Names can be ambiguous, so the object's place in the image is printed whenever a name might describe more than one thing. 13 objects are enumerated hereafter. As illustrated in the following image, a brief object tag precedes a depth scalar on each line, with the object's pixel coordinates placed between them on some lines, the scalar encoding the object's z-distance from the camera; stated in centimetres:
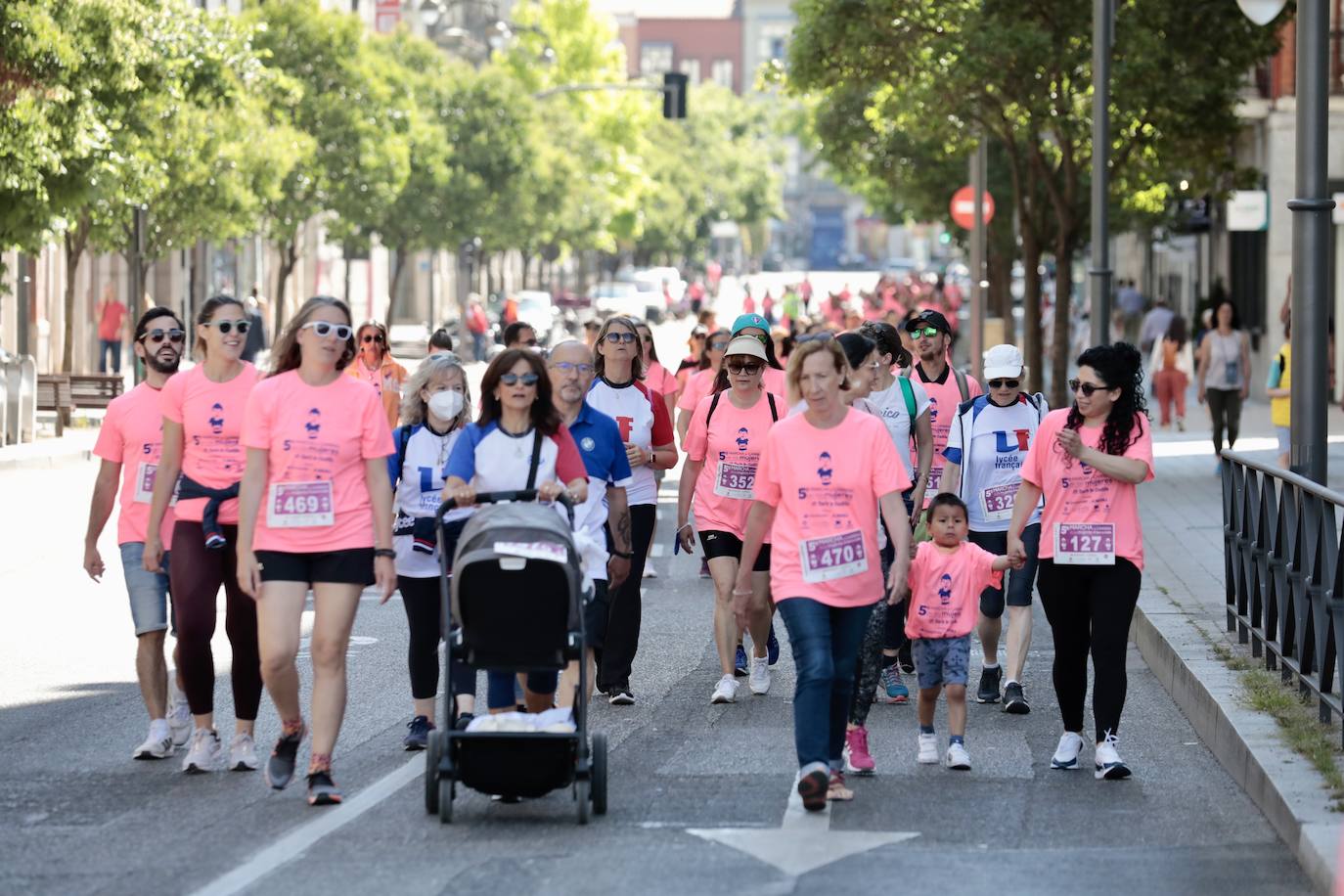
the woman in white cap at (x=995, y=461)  2102
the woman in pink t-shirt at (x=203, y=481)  1692
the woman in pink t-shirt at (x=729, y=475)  2081
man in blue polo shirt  1761
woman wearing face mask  1795
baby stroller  1505
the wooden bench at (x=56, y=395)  5691
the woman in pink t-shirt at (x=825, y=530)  1583
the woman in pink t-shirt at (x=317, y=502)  1571
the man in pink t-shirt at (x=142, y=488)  1769
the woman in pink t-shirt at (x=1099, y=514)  1739
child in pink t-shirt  1800
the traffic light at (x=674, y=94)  9725
